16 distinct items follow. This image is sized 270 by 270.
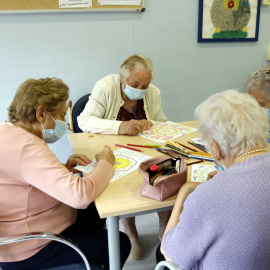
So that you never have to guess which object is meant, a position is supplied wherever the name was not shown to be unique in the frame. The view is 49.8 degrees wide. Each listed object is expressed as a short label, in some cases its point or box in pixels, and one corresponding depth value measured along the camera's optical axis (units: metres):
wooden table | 1.09
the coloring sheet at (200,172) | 1.30
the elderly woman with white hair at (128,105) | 1.95
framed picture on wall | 2.92
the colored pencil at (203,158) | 1.50
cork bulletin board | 2.43
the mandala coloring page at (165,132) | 1.87
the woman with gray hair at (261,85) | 1.73
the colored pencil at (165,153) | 1.54
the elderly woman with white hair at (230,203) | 0.79
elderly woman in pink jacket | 1.10
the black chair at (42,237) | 1.03
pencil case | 1.10
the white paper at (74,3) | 2.52
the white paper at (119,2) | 2.60
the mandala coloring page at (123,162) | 1.38
